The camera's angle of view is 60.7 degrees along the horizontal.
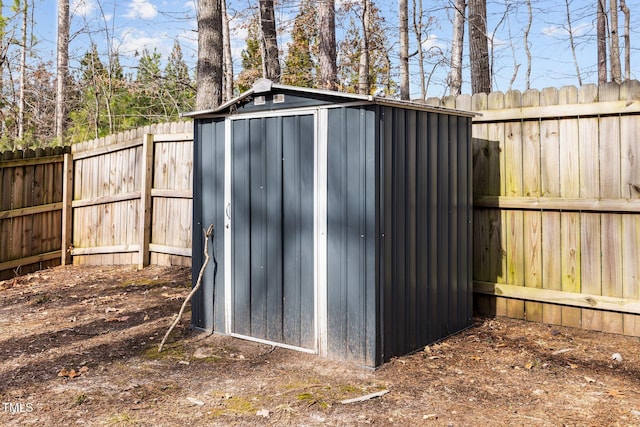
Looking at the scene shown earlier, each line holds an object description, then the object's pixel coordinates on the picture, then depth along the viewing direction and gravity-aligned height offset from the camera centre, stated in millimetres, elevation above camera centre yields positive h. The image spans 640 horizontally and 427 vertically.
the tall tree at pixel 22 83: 15217 +4461
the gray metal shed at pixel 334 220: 4148 +26
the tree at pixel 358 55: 13406 +4500
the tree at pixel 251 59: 13474 +4826
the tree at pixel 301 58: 14491 +4614
